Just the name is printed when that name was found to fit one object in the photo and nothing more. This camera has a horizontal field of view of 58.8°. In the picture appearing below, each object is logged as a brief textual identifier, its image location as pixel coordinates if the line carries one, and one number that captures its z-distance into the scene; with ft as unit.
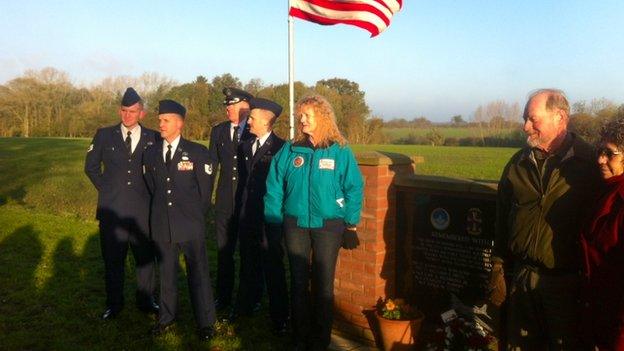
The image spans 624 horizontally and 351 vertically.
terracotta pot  14.24
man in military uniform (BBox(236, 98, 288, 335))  16.08
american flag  19.13
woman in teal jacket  13.37
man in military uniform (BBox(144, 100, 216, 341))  15.57
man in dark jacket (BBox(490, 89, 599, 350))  9.84
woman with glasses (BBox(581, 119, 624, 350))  8.49
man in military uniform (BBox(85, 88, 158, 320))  17.21
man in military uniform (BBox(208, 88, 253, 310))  17.29
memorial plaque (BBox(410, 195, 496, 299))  13.62
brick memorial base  15.02
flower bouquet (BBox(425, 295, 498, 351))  13.15
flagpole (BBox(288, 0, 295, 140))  18.52
